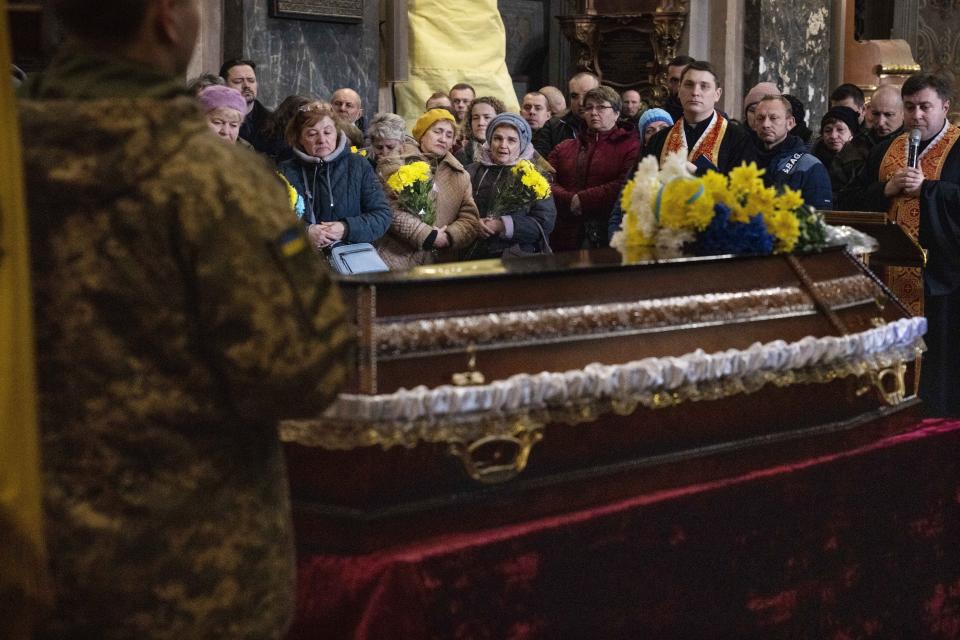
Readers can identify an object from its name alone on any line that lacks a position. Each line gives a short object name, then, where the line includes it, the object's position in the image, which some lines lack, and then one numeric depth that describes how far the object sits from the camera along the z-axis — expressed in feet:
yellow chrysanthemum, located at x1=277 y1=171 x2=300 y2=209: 18.02
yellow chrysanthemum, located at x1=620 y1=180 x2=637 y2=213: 12.61
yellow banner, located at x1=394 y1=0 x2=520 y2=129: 34.78
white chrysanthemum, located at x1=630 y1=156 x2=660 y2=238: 12.17
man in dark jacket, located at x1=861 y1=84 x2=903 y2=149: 25.52
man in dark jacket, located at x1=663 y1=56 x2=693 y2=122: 32.45
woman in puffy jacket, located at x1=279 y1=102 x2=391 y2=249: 18.99
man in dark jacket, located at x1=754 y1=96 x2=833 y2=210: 19.12
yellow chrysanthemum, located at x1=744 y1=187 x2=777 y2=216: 11.91
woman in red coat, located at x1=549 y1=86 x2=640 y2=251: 24.66
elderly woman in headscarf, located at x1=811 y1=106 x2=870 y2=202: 24.59
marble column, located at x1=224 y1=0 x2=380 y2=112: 29.76
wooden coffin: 9.14
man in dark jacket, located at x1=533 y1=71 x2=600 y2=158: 30.41
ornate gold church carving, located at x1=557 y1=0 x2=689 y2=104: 42.11
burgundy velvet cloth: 9.07
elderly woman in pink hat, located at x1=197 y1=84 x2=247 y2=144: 18.70
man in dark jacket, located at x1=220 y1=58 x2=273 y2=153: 24.71
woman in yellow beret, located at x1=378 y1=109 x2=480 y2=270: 20.51
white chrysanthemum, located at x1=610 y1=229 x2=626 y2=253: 12.33
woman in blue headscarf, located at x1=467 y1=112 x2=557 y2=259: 21.40
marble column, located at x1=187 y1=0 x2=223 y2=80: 29.55
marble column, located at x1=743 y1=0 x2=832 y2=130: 40.81
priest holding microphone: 18.84
